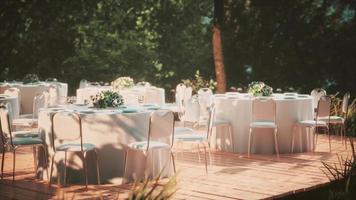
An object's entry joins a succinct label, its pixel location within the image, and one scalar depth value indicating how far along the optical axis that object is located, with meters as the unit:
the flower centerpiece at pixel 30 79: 24.11
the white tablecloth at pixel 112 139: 11.64
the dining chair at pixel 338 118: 16.23
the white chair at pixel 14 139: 11.79
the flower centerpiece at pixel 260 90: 16.13
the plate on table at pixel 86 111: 12.07
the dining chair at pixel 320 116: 15.36
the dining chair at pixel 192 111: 14.43
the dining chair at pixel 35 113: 16.35
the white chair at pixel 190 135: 12.69
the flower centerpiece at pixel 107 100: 12.77
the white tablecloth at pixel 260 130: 15.63
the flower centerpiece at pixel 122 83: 19.70
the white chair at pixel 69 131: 11.07
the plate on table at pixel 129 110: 12.29
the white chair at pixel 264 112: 14.77
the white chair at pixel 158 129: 11.17
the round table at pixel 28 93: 23.05
